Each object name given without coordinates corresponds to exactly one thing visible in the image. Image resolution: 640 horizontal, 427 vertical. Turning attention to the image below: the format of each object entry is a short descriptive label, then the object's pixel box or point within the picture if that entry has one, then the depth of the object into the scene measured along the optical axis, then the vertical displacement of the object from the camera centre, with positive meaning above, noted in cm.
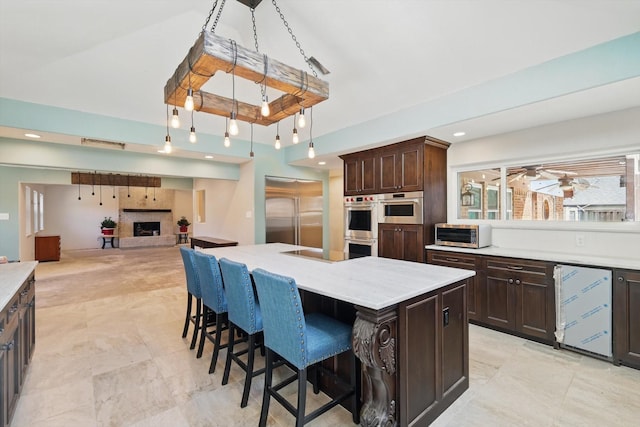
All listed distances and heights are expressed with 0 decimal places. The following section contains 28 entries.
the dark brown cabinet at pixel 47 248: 779 -97
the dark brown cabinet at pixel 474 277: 335 -73
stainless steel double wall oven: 395 -6
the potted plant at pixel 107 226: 1080 -52
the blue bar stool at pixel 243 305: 203 -68
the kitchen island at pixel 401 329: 155 -71
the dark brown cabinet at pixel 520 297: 287 -91
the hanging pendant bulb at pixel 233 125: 216 +65
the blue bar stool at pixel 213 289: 241 -66
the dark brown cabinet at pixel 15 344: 161 -89
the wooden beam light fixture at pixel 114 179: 690 +87
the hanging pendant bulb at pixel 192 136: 254 +68
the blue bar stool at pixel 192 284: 282 -73
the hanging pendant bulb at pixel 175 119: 222 +72
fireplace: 1173 -68
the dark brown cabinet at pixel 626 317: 243 -92
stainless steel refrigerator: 574 +1
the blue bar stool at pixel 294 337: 159 -75
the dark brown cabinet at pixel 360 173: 444 +60
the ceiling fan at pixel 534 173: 338 +45
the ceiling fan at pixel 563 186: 320 +28
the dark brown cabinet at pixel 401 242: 389 -44
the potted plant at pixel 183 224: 1201 -51
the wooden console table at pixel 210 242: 591 -65
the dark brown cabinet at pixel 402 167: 383 +61
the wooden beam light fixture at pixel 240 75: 175 +94
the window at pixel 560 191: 292 +22
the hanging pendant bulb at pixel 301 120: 225 +72
